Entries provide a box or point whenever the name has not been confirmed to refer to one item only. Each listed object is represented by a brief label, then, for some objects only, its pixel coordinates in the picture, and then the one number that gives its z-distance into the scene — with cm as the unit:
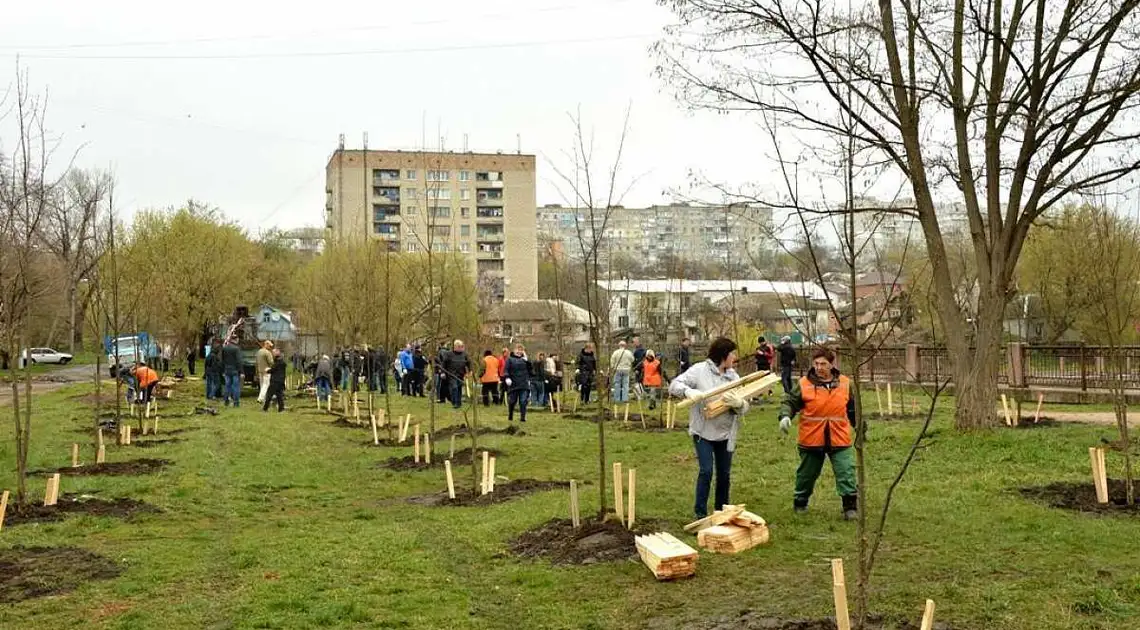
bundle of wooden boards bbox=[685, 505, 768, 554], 752
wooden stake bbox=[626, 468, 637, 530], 814
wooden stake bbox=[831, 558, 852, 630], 479
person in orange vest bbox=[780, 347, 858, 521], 873
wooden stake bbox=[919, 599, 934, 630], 475
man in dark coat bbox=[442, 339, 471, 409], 2288
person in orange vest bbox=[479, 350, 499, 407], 2436
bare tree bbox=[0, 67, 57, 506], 1001
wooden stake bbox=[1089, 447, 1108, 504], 908
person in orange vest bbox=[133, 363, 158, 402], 2055
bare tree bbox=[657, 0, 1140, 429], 1350
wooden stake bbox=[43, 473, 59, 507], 1001
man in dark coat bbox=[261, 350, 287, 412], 2323
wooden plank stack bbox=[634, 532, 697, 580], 681
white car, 6322
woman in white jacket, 855
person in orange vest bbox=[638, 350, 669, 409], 2288
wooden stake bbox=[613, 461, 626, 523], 834
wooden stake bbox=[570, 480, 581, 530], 834
